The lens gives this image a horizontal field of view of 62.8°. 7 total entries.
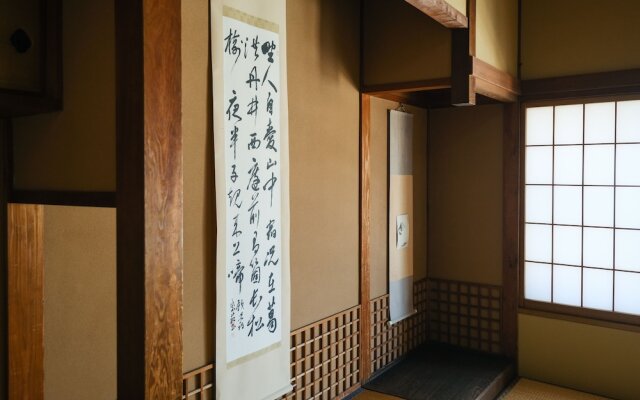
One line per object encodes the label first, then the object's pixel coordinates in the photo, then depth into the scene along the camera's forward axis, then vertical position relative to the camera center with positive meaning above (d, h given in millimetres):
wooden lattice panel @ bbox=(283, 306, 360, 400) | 3066 -1086
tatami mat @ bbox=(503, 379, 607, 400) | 3877 -1571
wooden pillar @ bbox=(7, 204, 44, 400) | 1730 -393
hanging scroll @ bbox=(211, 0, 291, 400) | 2459 -69
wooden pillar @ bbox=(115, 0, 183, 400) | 1139 -22
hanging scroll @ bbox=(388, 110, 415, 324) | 4062 -247
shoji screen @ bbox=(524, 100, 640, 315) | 3910 -160
